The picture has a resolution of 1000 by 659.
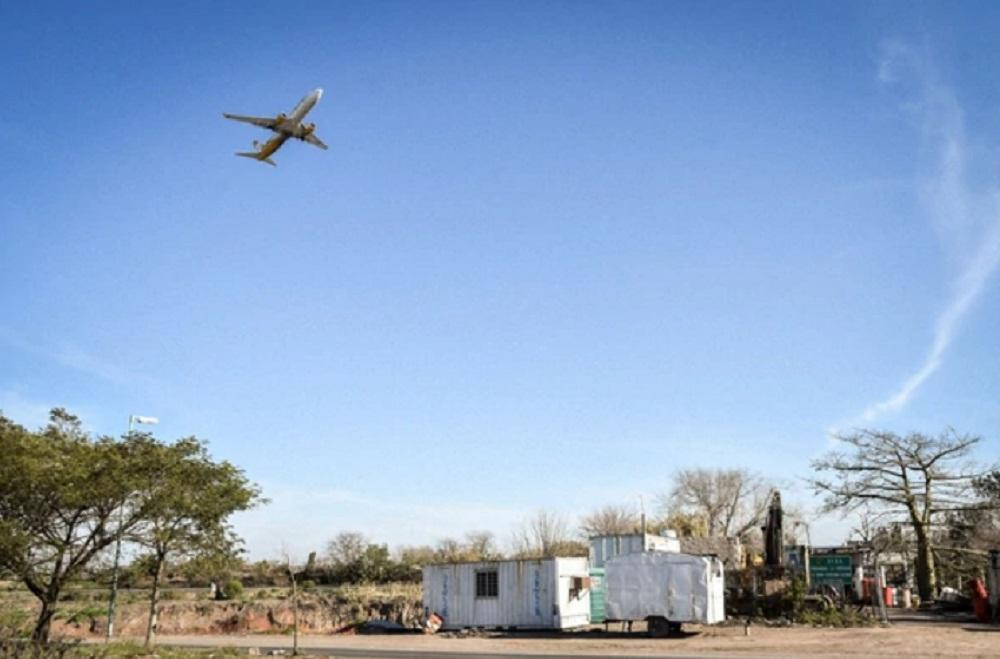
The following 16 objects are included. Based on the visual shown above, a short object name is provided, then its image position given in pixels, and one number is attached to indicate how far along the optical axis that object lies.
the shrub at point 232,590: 51.09
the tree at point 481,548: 69.47
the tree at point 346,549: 69.07
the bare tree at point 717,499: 75.94
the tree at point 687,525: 60.64
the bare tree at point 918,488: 43.72
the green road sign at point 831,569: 40.88
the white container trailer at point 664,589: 30.30
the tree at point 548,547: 66.47
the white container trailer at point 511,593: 34.25
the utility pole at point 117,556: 25.28
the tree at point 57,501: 23.16
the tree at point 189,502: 25.56
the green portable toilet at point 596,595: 36.62
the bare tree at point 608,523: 76.06
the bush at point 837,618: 31.12
